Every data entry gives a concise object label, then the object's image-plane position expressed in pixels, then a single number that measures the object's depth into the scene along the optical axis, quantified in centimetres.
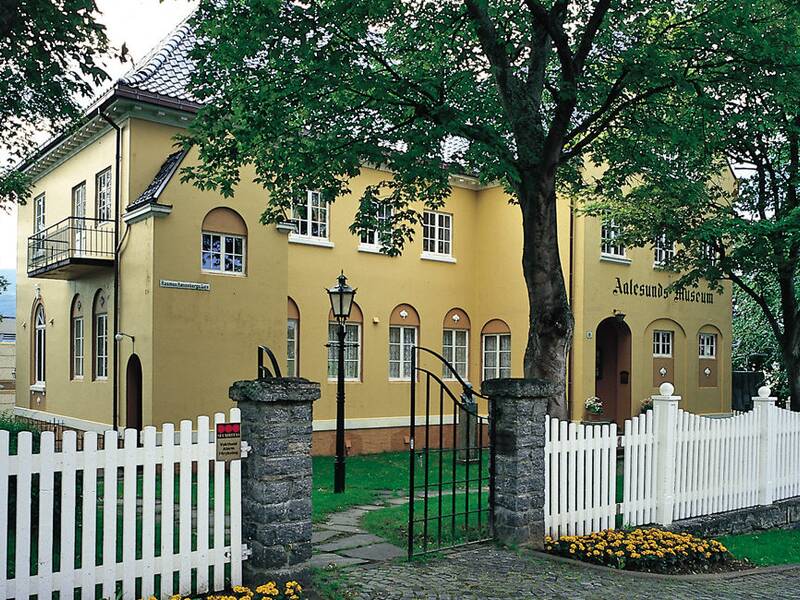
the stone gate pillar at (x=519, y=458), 886
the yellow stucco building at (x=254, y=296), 1652
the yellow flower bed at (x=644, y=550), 891
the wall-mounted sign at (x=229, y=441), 677
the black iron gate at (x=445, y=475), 886
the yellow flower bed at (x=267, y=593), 662
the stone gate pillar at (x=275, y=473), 691
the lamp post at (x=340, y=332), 1336
